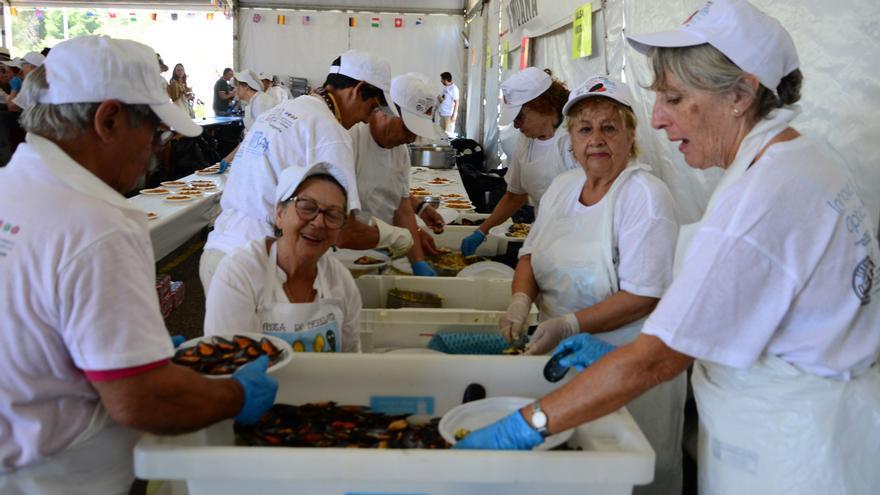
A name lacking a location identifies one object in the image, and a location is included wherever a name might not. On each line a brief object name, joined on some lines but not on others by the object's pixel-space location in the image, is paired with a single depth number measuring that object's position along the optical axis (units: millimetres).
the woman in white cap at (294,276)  1906
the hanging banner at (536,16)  4805
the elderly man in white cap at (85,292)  1128
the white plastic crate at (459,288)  2830
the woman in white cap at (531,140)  3541
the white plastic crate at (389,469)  1191
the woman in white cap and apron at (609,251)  2025
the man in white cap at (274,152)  2547
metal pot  7609
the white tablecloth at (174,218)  4402
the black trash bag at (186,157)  8492
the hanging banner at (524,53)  6191
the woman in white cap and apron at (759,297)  1203
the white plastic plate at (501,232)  3664
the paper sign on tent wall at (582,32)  3951
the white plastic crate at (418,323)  2443
